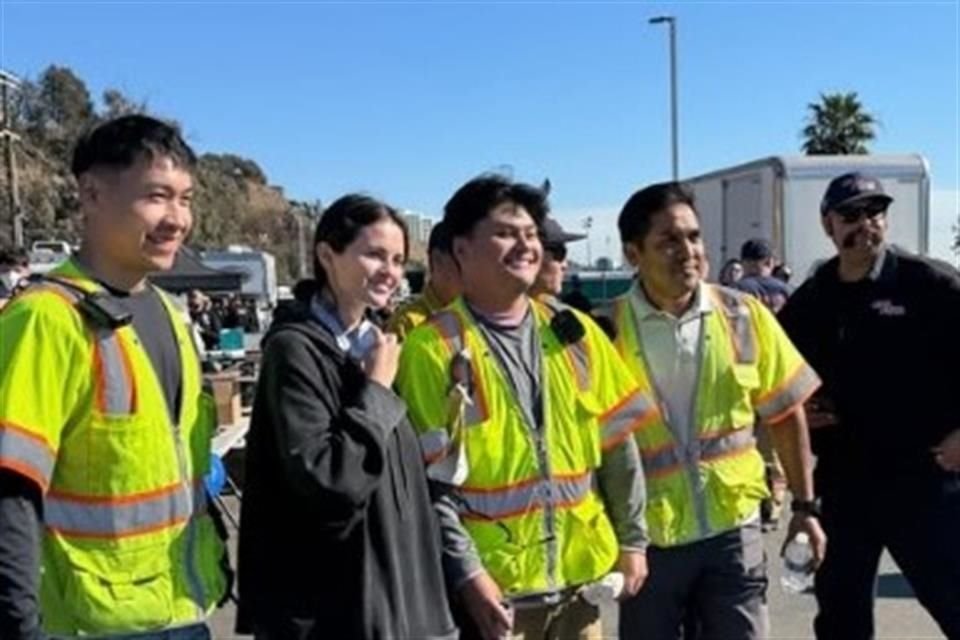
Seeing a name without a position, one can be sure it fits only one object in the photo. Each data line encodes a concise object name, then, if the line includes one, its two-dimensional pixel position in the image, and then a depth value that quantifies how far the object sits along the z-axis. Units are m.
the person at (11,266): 8.97
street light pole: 28.49
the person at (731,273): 12.75
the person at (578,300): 5.26
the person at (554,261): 5.08
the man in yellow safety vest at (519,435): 3.06
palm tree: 53.91
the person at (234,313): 24.87
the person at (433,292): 4.51
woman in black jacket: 2.59
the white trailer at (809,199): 15.68
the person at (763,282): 7.41
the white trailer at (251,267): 34.16
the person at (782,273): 13.15
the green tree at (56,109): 64.81
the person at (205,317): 19.96
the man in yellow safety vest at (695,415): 3.62
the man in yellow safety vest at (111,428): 2.33
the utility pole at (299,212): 77.25
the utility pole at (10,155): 41.19
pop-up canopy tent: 19.94
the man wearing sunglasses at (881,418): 4.29
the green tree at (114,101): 58.10
